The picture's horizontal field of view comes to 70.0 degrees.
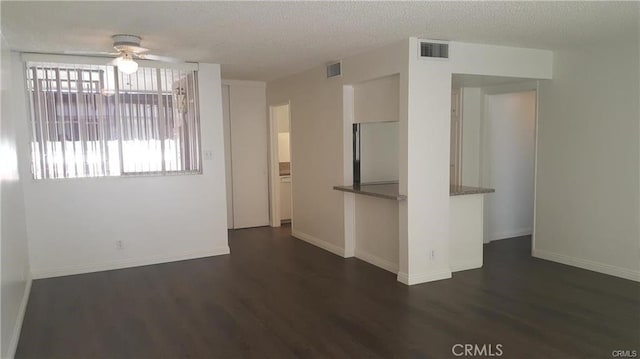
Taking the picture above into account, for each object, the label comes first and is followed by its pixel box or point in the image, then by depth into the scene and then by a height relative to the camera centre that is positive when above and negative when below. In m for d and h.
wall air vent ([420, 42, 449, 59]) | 4.49 +0.91
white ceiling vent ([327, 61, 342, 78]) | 5.54 +0.92
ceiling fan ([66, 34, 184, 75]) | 4.13 +0.94
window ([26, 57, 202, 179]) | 4.98 +0.33
